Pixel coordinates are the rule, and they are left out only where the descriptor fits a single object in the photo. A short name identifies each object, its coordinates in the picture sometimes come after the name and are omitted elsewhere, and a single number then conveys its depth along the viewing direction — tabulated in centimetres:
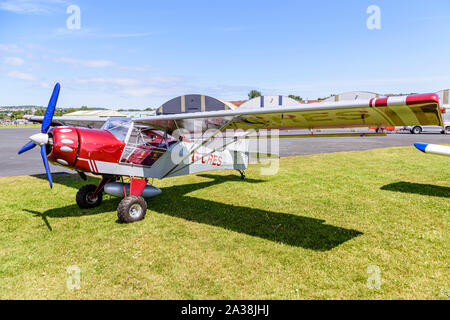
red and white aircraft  402
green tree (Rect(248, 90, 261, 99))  13545
